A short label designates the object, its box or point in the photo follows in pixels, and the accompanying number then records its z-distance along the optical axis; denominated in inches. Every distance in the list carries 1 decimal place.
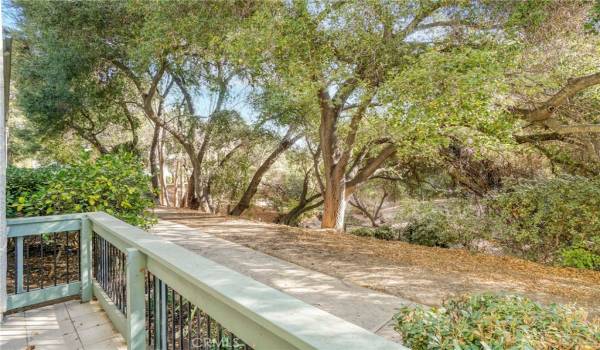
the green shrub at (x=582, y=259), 225.9
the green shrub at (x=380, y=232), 416.2
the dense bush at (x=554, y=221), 227.1
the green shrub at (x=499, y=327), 60.1
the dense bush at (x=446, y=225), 282.6
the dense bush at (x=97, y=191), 157.1
